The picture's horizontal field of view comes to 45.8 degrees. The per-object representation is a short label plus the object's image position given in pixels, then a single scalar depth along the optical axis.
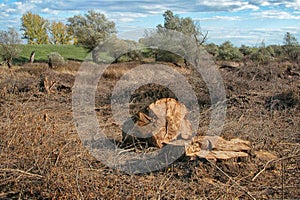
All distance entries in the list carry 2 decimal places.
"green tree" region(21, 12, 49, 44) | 39.81
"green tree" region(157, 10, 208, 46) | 17.80
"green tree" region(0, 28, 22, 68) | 19.80
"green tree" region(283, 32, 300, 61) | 21.97
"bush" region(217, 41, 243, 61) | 23.33
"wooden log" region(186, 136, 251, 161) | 4.52
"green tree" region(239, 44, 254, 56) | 25.33
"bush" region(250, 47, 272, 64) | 19.47
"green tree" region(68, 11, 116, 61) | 22.64
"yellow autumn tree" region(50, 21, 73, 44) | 45.50
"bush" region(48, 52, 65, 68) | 18.53
